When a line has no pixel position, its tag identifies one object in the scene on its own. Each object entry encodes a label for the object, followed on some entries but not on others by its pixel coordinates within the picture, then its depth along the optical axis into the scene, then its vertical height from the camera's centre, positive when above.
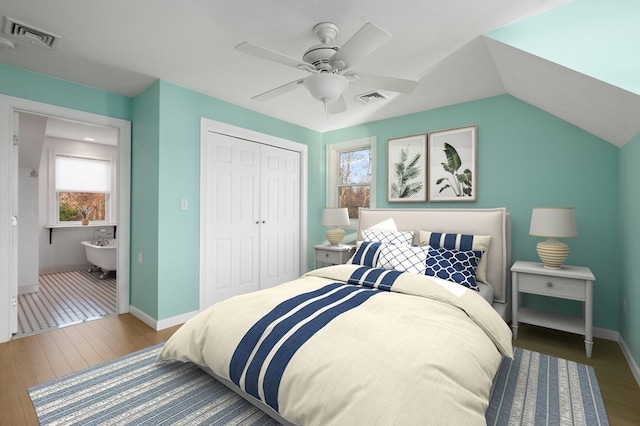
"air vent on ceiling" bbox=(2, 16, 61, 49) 2.07 +1.26
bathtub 4.99 -0.77
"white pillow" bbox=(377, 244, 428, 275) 2.71 -0.43
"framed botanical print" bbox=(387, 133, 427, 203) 3.81 +0.56
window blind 5.65 +0.69
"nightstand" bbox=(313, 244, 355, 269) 4.01 -0.57
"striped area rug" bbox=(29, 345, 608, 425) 1.68 -1.14
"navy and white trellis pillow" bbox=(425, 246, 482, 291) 2.59 -0.46
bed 1.23 -0.68
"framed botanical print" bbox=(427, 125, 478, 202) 3.45 +0.56
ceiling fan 1.69 +0.91
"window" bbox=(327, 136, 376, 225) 4.38 +0.57
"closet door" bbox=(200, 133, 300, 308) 3.48 -0.07
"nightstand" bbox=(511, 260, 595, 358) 2.42 -0.65
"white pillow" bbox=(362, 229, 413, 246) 3.27 -0.28
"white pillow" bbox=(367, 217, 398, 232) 3.70 -0.17
